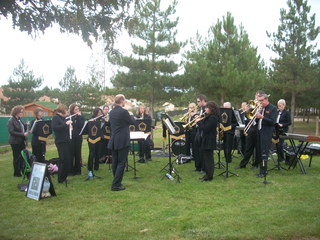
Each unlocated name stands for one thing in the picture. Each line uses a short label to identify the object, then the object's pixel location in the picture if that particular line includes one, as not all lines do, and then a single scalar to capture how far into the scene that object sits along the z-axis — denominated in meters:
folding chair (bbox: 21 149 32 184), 7.13
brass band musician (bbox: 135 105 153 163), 10.84
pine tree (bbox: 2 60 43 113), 32.31
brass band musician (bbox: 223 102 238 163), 8.99
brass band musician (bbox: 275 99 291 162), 9.12
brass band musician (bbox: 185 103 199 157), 9.23
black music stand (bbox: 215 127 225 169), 9.04
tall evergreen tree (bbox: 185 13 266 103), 20.16
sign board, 5.99
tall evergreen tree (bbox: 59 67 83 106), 29.77
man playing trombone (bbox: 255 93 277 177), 7.42
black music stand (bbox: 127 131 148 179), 7.70
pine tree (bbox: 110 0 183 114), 19.17
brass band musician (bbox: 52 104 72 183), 7.22
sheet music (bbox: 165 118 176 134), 7.33
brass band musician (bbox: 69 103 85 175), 8.29
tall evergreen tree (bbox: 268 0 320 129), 23.41
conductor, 6.68
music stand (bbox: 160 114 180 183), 7.33
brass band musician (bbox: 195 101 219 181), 7.21
